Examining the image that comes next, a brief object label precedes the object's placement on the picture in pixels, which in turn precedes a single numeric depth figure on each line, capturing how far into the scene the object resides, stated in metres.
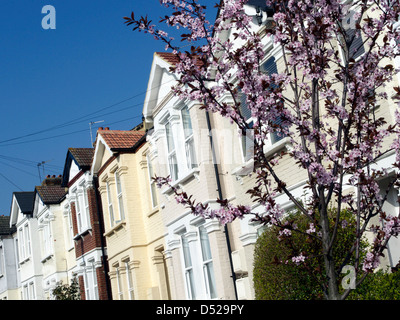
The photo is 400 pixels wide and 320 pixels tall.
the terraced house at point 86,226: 24.41
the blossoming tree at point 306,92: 6.43
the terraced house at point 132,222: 20.30
